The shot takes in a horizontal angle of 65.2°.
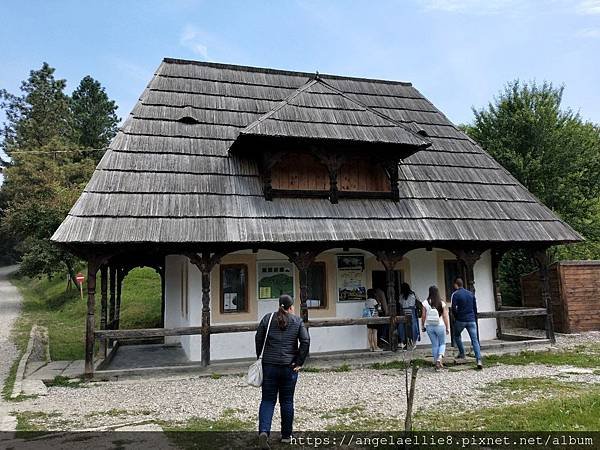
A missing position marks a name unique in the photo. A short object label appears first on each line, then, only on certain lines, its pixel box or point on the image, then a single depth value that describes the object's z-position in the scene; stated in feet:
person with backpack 27.43
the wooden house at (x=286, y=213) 28.45
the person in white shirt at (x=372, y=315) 33.48
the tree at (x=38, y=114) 112.98
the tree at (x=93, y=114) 134.31
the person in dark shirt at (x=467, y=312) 28.22
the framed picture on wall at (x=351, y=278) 35.27
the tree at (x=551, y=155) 55.88
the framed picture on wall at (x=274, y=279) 33.27
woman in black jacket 14.96
